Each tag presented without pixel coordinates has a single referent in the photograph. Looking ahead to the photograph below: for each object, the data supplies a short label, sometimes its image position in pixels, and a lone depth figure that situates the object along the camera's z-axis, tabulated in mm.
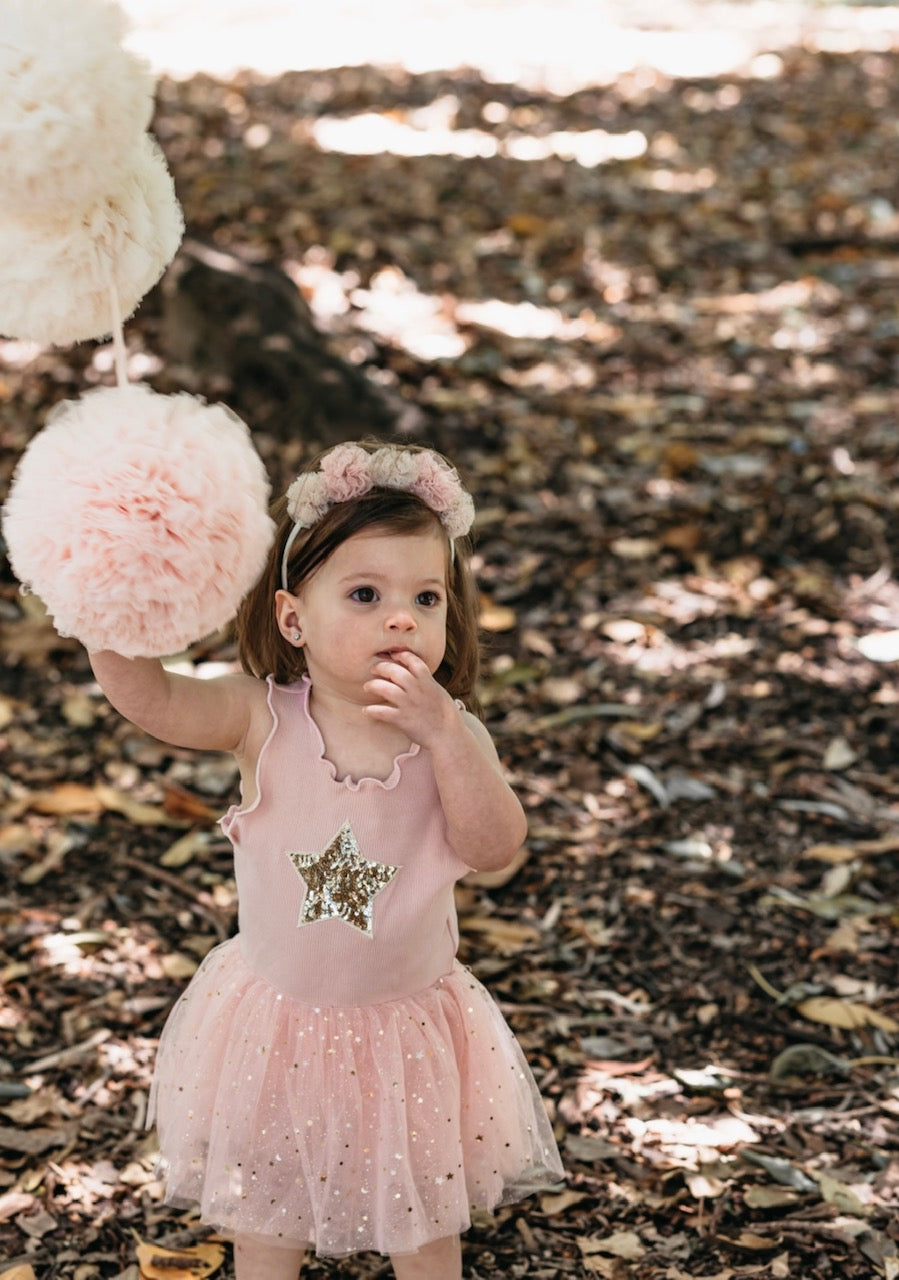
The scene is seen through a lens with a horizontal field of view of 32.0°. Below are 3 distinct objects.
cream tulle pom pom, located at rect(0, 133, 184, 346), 1813
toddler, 2059
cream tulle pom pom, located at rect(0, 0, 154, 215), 1704
